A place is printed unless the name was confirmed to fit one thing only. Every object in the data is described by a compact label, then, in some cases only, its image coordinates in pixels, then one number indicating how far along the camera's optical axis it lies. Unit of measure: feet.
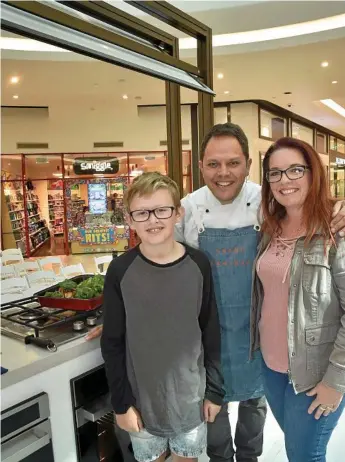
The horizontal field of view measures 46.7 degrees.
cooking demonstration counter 4.47
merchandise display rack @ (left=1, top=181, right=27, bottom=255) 36.85
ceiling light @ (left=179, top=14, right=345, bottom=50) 19.36
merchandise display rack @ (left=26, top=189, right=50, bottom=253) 38.34
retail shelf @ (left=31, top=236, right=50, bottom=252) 38.16
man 5.82
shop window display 37.88
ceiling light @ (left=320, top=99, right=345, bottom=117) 39.20
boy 4.61
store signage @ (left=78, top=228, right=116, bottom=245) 37.76
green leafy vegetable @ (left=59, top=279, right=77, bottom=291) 6.16
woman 4.62
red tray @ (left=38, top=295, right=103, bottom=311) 5.75
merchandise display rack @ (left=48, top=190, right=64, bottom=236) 39.50
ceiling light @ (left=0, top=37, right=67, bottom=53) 20.40
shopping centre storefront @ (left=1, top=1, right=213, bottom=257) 37.11
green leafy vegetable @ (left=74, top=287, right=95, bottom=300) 5.85
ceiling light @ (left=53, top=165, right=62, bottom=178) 38.08
